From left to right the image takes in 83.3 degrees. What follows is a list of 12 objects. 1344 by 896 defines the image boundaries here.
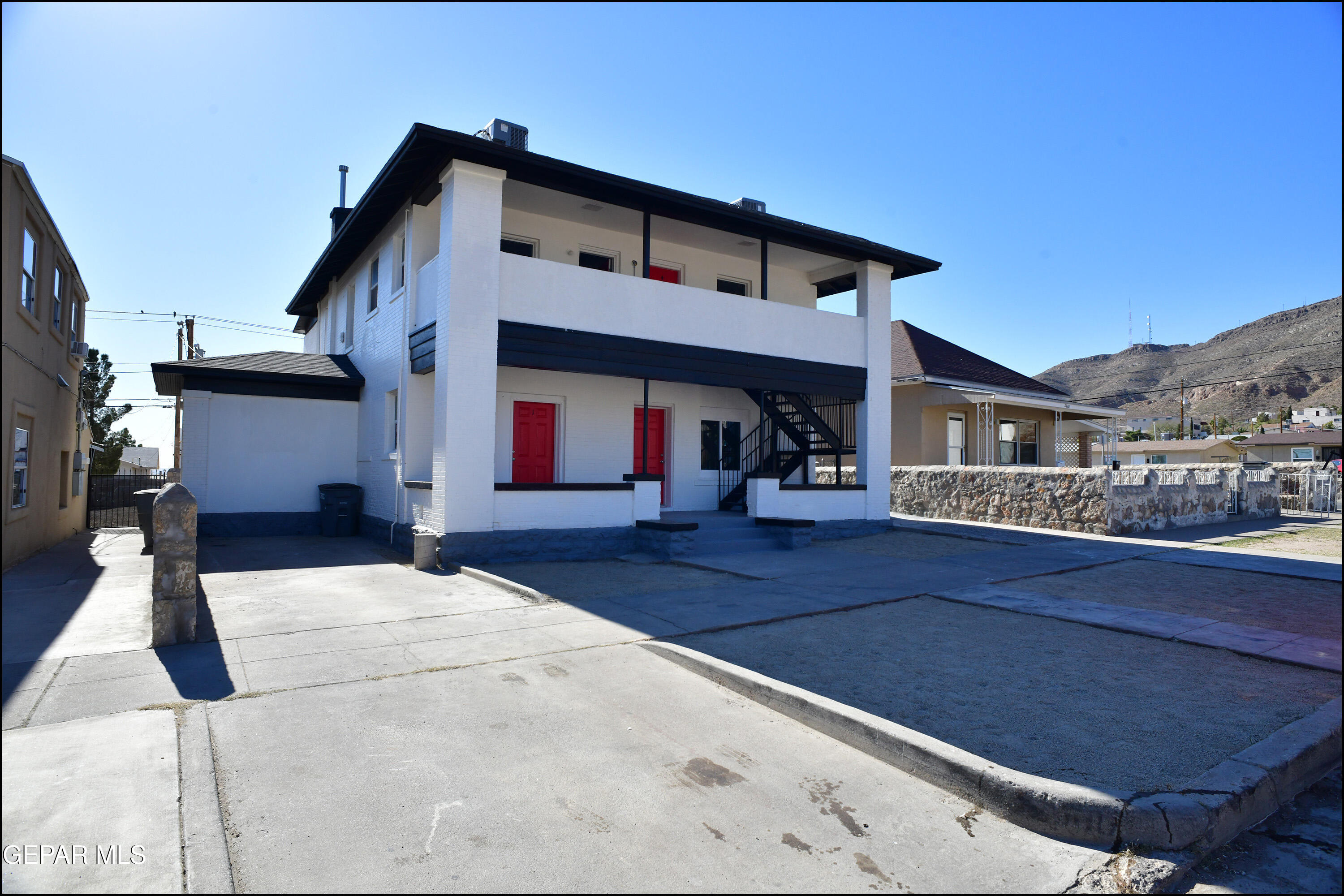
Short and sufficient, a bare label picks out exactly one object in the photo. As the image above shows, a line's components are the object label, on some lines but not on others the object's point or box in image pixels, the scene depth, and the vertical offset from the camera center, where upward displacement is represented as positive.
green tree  35.22 +2.17
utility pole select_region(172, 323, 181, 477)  28.17 +0.71
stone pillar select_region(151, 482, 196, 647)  6.52 -0.94
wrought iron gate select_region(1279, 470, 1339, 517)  22.42 -0.85
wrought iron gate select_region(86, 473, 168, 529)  22.59 -1.11
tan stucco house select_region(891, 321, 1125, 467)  22.48 +1.70
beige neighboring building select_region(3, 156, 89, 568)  11.01 +1.52
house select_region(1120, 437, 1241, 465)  49.84 +0.97
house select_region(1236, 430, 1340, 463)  45.59 +1.28
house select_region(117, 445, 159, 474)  42.56 -0.05
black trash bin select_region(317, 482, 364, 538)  15.95 -1.00
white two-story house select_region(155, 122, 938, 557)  11.74 +1.67
